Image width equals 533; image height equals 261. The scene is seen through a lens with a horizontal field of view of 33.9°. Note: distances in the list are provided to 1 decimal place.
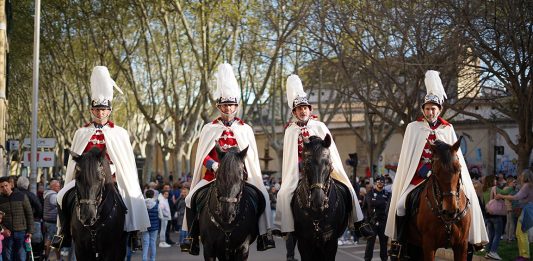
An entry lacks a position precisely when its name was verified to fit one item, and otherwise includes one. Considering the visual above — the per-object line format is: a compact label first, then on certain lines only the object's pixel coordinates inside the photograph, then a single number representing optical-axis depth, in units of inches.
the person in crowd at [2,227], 642.8
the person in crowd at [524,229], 716.7
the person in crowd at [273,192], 886.9
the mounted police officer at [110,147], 504.7
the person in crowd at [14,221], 665.6
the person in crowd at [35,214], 708.0
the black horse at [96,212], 451.5
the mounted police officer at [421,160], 489.1
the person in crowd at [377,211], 805.9
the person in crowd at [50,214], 807.1
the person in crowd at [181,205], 1084.3
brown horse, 447.4
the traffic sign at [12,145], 1488.7
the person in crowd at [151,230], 797.2
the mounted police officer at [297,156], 492.7
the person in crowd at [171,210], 1038.4
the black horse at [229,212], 446.0
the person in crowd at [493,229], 800.9
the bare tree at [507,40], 809.5
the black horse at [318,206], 449.4
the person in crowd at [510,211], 841.5
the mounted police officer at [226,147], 488.1
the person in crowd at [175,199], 1226.2
